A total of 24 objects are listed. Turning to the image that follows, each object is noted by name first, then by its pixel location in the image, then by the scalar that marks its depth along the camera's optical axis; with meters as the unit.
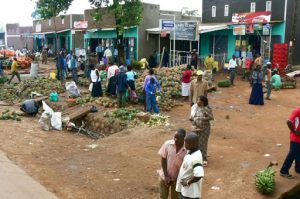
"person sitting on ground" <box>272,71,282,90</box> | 19.45
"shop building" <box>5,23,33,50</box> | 57.99
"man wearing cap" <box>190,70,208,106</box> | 10.98
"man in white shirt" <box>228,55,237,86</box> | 19.84
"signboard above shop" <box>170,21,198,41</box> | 22.05
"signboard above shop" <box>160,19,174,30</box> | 20.73
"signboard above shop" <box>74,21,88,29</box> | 33.66
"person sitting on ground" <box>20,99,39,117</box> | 15.17
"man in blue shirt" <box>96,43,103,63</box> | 30.33
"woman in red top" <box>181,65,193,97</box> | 16.48
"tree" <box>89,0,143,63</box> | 24.50
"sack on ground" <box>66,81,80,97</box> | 17.19
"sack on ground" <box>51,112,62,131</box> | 13.24
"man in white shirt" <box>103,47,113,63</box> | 26.95
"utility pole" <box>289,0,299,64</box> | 22.03
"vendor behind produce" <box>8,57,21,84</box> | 23.16
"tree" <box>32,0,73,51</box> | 26.27
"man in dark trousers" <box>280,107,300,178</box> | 7.56
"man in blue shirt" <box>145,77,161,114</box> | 13.86
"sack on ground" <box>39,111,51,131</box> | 12.95
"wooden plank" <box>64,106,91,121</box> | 14.14
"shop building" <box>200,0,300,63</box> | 24.06
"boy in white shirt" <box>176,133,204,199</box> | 5.21
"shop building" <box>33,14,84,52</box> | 38.34
